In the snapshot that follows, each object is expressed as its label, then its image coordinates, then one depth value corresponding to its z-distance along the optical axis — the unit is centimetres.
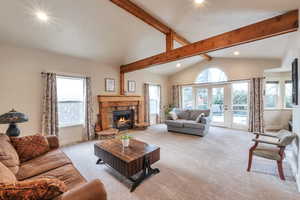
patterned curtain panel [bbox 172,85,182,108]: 718
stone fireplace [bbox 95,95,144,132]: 467
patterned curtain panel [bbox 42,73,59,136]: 354
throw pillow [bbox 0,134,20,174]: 160
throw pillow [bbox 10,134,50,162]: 201
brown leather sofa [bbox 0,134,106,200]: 109
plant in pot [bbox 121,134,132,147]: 249
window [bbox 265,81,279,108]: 532
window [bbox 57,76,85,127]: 397
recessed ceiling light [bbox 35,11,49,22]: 247
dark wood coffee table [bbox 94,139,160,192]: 203
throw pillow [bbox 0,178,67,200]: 78
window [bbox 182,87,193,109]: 692
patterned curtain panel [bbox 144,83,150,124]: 623
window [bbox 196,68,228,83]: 587
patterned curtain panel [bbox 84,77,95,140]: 430
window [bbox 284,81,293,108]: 516
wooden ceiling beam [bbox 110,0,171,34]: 261
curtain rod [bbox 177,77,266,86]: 555
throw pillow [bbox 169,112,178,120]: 538
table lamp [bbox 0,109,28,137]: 242
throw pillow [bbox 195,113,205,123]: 462
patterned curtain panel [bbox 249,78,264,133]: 486
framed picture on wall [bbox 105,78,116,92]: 490
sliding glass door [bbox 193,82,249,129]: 538
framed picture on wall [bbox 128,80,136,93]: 569
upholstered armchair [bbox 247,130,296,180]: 214
